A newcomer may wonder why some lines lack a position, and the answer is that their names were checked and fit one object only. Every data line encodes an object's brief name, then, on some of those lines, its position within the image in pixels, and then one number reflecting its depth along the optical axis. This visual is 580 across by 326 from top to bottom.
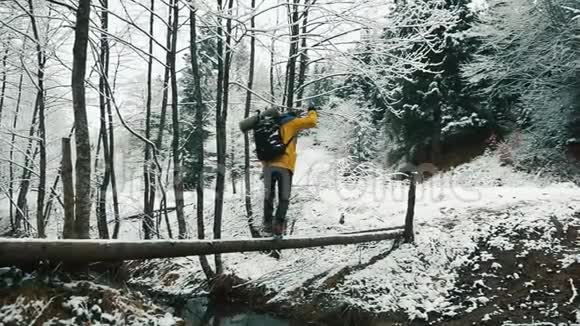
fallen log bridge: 3.09
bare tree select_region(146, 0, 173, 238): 9.90
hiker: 6.24
